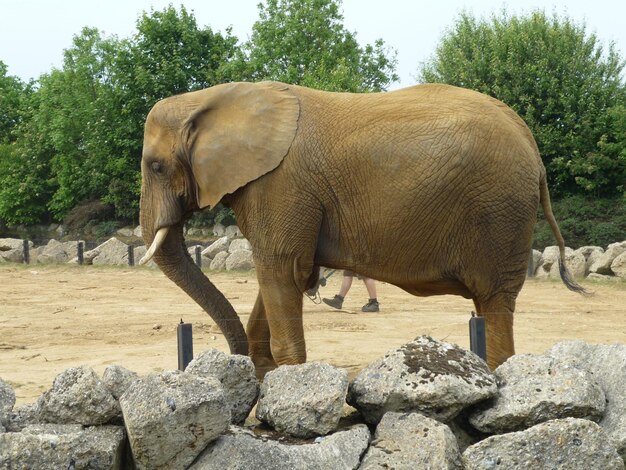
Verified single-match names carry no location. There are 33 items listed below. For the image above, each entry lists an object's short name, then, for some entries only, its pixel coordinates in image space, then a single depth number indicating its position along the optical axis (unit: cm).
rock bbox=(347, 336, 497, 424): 552
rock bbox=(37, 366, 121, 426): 527
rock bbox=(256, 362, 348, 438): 545
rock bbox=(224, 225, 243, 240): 2976
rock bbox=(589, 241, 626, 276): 1912
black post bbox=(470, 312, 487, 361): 644
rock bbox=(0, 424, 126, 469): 498
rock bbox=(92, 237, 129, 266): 2347
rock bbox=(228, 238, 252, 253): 2208
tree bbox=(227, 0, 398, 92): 3528
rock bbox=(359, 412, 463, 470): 524
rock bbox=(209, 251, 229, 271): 2150
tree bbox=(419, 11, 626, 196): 2580
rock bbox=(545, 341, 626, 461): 573
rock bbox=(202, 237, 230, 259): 2291
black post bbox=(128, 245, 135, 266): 2292
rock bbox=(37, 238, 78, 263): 2522
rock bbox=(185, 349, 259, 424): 569
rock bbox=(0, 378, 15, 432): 543
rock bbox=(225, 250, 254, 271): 2095
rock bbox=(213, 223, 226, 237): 3071
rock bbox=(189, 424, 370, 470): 522
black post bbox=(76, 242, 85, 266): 2372
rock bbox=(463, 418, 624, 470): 525
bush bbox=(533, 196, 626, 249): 2392
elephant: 704
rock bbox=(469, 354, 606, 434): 555
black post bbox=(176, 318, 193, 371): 639
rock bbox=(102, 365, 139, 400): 546
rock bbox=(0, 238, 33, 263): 2517
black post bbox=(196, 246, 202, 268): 2144
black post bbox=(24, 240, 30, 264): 2480
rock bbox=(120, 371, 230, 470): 504
